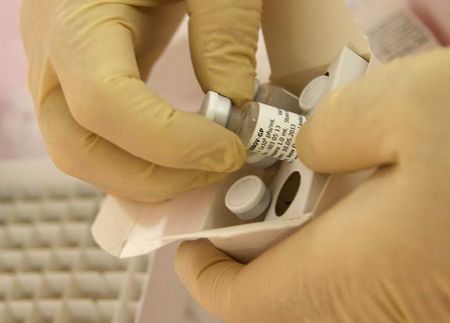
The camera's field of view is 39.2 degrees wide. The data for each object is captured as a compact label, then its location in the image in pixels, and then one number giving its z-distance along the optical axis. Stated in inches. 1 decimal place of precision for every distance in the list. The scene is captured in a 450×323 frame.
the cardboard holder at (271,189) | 16.0
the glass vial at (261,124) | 15.7
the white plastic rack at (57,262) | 22.9
